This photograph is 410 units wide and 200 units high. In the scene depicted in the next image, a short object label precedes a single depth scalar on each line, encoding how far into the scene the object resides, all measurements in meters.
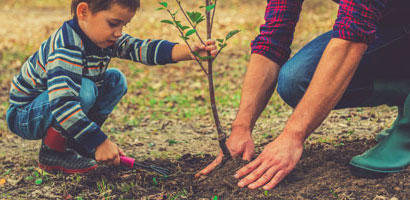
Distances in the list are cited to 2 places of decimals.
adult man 2.07
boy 2.30
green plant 2.01
